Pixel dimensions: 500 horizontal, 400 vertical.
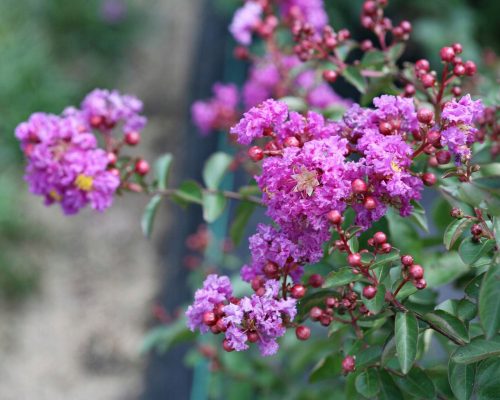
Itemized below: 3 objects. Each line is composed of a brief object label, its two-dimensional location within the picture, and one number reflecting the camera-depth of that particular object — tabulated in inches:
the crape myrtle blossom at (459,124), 31.9
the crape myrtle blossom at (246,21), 60.6
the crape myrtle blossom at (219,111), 67.4
